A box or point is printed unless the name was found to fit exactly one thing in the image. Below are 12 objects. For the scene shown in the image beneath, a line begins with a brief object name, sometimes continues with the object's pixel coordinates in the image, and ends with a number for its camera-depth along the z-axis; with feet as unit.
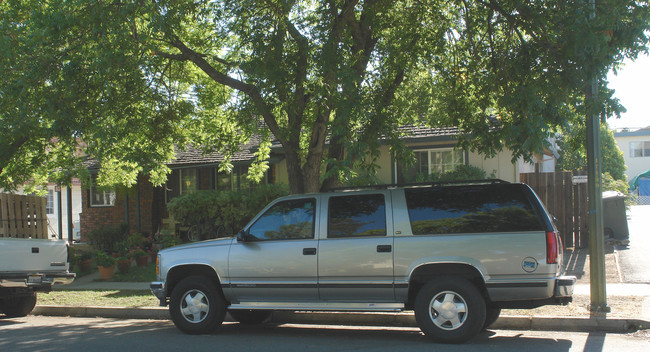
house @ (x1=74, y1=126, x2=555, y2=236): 54.29
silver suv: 22.99
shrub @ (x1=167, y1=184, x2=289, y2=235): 53.98
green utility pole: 27.63
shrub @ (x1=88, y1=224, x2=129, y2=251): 65.46
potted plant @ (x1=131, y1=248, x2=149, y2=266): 51.24
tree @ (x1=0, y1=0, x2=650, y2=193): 28.22
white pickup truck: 30.50
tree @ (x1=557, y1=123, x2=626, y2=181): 113.70
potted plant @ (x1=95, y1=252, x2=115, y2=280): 47.47
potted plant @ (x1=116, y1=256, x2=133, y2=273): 48.53
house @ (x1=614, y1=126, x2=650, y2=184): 165.58
